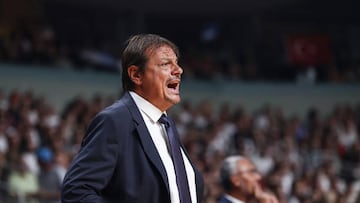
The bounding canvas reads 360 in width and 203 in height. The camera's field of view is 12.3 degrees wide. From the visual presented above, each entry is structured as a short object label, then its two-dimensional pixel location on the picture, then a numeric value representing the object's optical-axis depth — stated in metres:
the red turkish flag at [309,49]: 38.19
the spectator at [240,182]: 9.79
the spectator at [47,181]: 18.45
